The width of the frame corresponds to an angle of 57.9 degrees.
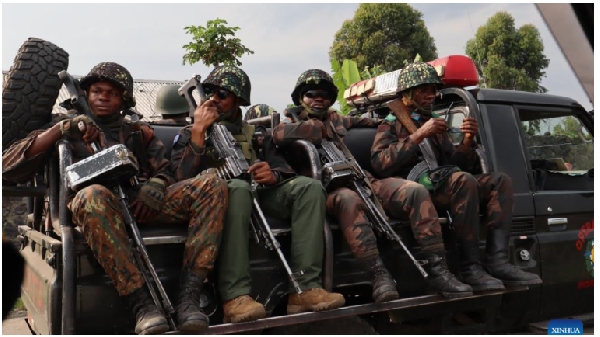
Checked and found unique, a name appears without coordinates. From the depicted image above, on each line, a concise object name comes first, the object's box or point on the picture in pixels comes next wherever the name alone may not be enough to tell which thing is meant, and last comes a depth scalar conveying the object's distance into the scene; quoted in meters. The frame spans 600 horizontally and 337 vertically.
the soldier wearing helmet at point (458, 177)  3.49
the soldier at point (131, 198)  2.52
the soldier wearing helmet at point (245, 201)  2.81
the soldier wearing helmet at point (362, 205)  3.07
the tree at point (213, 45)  12.09
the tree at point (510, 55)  22.44
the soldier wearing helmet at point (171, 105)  5.03
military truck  2.62
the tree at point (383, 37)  24.80
